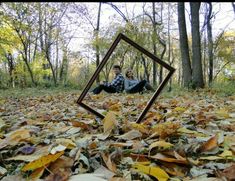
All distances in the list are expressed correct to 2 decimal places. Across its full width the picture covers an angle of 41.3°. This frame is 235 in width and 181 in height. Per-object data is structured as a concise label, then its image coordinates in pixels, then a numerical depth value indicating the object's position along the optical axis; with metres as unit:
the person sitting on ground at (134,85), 7.50
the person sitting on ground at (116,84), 7.69
